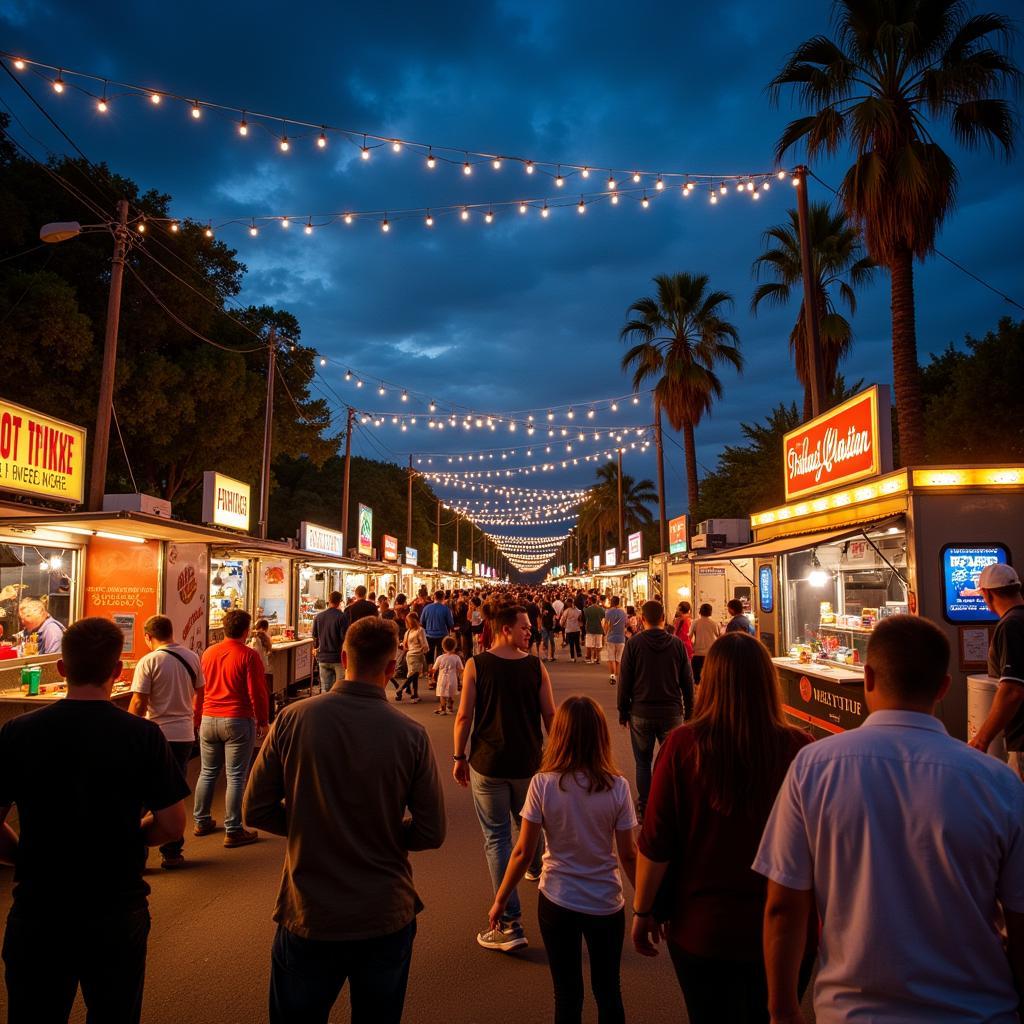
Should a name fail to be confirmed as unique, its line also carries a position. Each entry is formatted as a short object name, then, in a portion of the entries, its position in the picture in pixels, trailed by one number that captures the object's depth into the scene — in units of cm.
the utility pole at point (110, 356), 1162
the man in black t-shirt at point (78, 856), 246
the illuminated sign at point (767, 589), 1364
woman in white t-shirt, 304
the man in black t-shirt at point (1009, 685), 482
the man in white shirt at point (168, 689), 595
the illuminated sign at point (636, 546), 3175
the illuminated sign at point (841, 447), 952
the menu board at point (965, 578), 797
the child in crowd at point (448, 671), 1196
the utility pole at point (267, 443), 2110
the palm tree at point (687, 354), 2819
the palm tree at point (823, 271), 2133
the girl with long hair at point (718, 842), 238
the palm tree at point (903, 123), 1320
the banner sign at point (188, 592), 1070
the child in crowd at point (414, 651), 1394
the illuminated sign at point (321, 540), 2128
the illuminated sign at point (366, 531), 3309
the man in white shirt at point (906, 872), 171
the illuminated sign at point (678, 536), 2463
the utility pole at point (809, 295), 1388
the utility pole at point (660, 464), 3061
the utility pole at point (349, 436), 2930
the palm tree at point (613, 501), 6531
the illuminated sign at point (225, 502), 1473
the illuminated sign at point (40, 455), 850
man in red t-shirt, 650
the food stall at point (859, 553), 801
